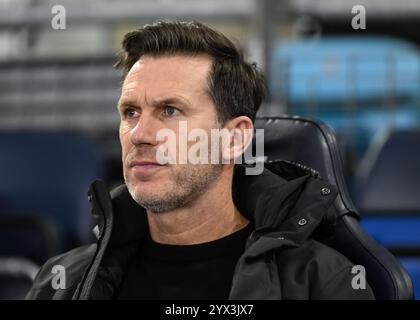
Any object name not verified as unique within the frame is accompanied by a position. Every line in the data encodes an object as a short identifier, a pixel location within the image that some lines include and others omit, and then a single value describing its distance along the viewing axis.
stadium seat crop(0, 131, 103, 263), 4.55
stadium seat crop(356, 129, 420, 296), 4.15
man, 3.48
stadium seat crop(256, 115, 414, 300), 3.50
